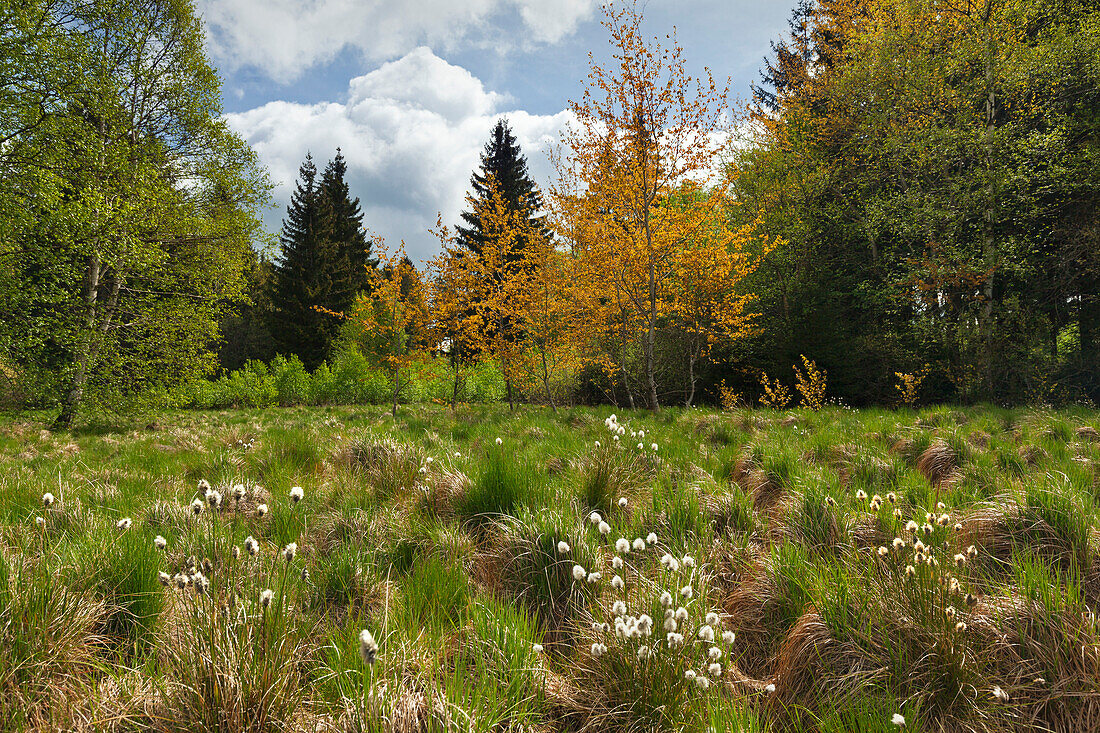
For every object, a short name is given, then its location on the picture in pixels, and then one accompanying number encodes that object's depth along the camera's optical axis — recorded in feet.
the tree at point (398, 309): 46.73
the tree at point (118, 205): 30.17
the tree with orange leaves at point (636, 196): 29.81
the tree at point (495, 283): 37.47
